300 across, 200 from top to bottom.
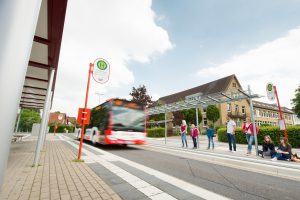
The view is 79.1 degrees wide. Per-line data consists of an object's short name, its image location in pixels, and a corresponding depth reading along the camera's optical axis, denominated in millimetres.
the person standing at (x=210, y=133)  11938
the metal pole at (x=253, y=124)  9180
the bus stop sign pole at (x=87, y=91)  6938
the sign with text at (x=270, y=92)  9047
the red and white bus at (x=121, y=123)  10617
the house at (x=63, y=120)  79700
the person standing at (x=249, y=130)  9495
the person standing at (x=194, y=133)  12359
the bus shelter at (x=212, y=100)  9841
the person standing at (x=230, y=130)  10203
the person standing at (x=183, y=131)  13439
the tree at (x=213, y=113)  34469
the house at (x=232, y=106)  36625
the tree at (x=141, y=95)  40906
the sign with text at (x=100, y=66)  6879
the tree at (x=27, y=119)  54625
